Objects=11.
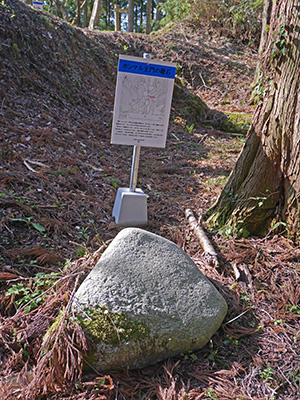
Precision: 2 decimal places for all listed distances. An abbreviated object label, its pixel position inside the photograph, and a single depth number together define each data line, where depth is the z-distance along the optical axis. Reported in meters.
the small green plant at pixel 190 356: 2.11
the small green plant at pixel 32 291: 2.34
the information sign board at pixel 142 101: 3.37
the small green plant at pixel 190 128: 8.06
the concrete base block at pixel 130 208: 3.75
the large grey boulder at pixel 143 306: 2.00
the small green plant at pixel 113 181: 4.63
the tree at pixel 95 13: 12.03
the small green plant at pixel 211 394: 1.84
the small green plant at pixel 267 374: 1.97
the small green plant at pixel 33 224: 3.14
